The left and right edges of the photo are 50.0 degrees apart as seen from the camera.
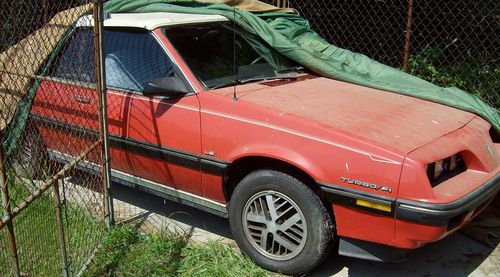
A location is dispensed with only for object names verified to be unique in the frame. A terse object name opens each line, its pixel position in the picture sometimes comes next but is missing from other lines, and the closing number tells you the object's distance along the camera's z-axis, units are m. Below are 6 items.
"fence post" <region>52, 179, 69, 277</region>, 2.83
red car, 3.02
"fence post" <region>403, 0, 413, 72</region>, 5.23
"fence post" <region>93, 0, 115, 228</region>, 3.37
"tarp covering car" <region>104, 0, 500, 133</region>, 4.09
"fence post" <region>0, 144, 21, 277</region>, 2.48
